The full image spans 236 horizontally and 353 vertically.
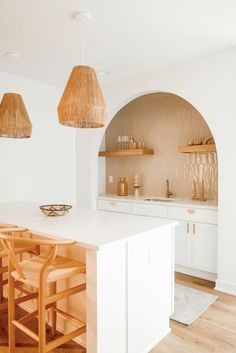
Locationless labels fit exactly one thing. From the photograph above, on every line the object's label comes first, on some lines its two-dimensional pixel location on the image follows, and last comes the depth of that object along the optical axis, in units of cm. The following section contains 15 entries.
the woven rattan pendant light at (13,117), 257
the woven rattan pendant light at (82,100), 194
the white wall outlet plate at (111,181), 493
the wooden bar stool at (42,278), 167
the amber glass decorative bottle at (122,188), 443
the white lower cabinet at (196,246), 318
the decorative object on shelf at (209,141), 372
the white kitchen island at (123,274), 167
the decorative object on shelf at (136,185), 451
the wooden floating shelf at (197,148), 348
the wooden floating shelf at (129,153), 422
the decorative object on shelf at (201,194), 385
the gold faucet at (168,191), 422
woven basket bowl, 243
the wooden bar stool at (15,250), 209
